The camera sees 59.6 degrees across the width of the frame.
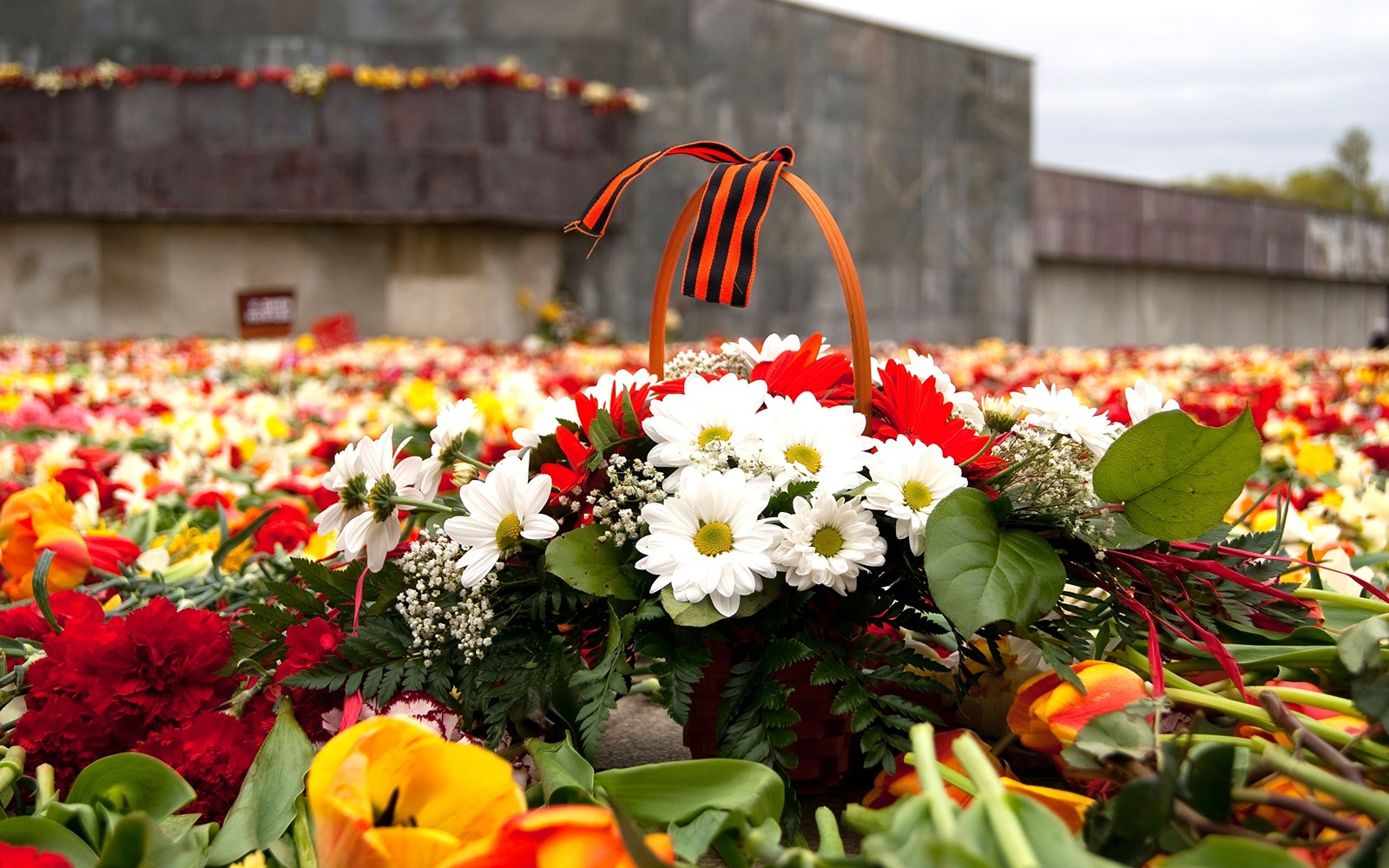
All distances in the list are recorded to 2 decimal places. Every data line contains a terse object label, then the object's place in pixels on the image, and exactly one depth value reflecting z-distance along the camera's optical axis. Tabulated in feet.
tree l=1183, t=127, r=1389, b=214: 144.37
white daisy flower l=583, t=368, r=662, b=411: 3.68
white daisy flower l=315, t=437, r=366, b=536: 3.64
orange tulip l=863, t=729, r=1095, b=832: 2.82
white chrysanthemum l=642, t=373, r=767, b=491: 3.27
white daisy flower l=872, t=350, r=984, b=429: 3.83
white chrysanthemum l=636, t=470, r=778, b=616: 3.02
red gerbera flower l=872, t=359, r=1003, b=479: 3.33
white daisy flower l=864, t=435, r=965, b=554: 3.13
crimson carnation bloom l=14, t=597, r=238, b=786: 3.46
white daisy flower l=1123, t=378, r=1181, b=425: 3.68
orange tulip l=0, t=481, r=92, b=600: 4.86
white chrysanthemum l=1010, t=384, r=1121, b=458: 3.45
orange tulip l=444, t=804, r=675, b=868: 2.27
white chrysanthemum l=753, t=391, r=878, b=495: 3.20
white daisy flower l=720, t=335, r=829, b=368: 4.03
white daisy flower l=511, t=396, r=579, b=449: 3.74
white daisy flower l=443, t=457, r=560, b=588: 3.26
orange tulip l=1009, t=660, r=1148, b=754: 2.89
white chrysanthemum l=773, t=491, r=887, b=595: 3.05
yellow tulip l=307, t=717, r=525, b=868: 2.49
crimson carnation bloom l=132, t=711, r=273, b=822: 3.25
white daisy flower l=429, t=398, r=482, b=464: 3.71
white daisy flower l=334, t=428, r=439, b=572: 3.55
